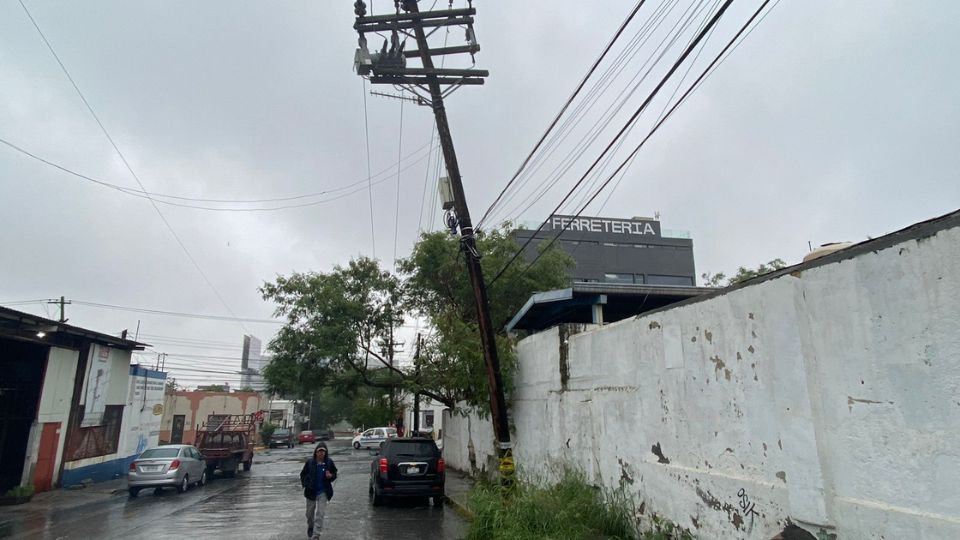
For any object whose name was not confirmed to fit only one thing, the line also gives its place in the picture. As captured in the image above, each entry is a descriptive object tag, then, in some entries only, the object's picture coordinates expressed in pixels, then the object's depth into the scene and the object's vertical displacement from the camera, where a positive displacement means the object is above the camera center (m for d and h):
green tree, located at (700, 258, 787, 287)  26.34 +6.69
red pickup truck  22.97 -1.38
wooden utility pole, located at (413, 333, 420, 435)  28.69 -0.05
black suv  13.98 -1.42
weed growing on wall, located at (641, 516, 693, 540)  6.87 -1.46
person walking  9.72 -1.19
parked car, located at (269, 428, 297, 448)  51.59 -2.15
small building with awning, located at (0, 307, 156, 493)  17.55 +0.46
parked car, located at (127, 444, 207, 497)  16.89 -1.60
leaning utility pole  11.62 +7.13
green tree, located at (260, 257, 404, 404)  25.22 +3.70
